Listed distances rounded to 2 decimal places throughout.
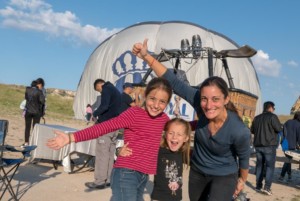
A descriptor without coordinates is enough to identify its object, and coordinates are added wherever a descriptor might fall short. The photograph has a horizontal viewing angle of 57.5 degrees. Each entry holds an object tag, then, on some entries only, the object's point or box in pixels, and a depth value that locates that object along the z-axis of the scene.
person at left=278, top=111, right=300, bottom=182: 6.62
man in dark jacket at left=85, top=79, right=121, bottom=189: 4.66
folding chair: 3.38
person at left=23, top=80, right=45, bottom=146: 6.69
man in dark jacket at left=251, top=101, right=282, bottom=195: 5.73
